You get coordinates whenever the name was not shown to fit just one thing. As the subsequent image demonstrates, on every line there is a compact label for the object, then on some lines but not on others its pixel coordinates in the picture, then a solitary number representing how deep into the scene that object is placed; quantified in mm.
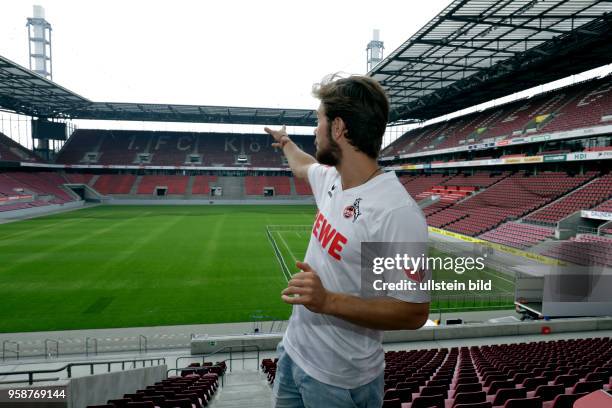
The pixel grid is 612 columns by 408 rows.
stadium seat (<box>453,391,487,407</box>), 4684
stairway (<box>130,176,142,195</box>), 59597
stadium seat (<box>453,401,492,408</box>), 4021
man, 1468
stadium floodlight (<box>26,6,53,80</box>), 61656
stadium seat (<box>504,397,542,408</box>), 4340
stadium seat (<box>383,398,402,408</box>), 4318
